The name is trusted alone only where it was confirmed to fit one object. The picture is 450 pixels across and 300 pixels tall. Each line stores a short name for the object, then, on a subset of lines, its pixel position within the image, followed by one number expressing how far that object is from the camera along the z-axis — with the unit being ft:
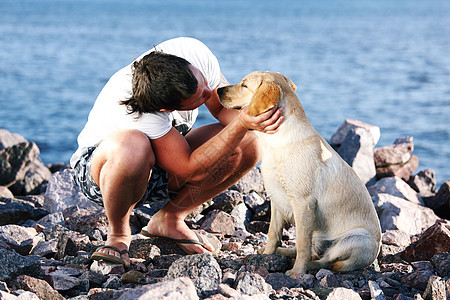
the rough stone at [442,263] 11.27
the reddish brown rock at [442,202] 20.82
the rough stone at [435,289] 9.84
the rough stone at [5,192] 22.24
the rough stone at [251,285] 9.33
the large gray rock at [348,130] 26.14
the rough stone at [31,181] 25.54
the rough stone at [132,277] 10.63
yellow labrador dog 11.60
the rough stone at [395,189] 21.40
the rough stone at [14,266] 10.16
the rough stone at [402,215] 17.61
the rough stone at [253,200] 17.71
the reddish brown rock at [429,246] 13.14
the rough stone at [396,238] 15.20
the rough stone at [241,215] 16.46
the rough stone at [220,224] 15.65
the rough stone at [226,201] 17.06
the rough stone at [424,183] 24.18
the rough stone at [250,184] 18.78
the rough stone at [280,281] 10.45
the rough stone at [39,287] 9.53
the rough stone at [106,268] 11.48
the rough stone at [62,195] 18.66
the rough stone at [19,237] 13.37
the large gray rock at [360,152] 24.53
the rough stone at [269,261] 11.90
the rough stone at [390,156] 25.71
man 11.69
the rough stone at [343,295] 9.49
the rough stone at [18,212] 16.85
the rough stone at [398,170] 25.46
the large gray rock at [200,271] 9.37
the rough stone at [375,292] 9.95
